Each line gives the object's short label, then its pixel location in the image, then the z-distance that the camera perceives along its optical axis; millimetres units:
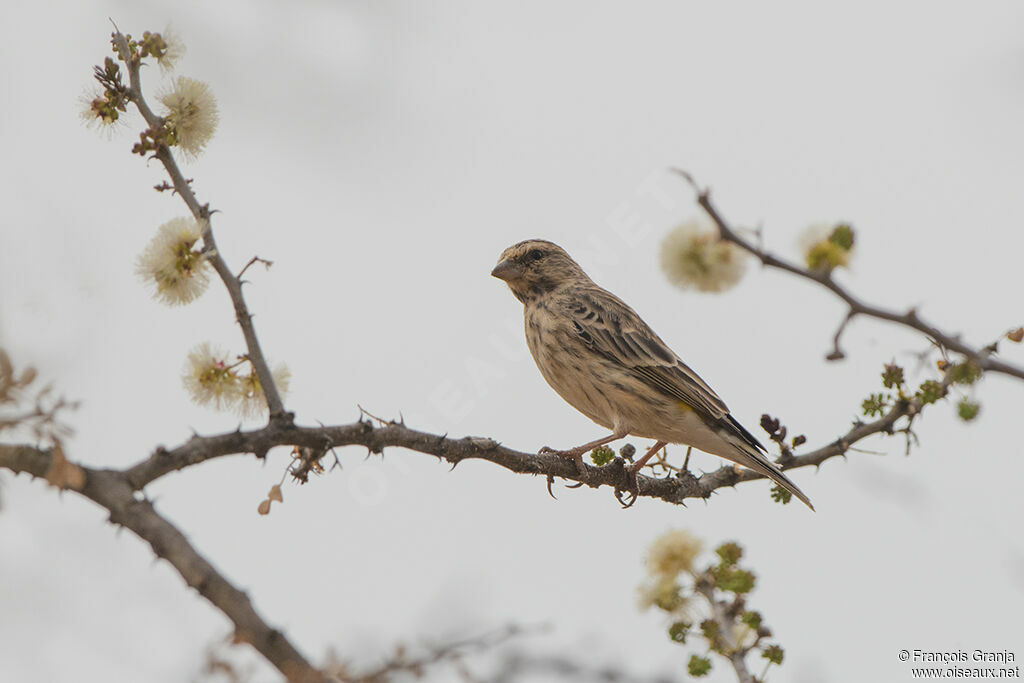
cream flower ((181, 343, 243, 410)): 7730
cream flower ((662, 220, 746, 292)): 7195
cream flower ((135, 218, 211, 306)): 7531
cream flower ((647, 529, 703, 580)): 9008
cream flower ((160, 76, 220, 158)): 7570
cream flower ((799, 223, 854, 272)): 6266
